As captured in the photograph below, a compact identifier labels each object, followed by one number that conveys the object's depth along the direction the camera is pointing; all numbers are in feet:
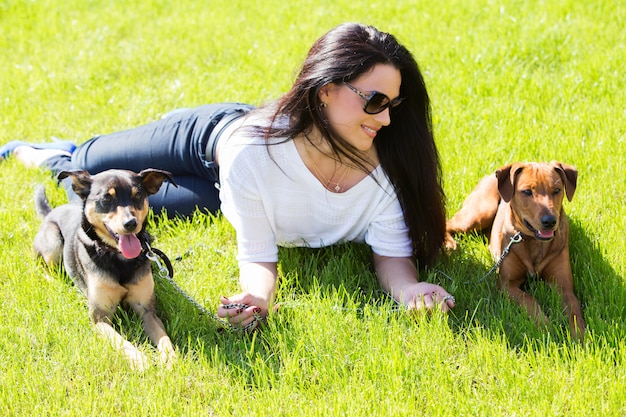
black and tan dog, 13.24
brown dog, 14.20
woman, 13.29
